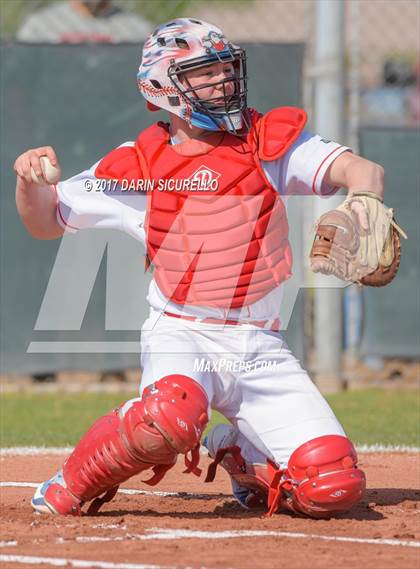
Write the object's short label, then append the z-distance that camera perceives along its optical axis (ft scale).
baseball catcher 29.22
